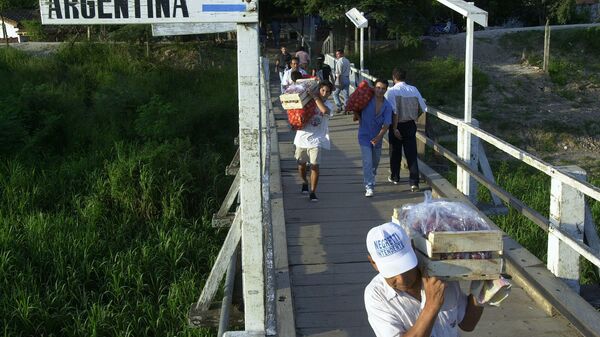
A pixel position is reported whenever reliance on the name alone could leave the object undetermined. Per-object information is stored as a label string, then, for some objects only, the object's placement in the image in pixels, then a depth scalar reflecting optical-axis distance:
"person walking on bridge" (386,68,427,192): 8.84
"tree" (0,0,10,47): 32.17
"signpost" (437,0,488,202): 7.39
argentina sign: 3.84
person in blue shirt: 8.60
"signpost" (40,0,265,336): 3.85
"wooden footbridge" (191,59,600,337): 5.14
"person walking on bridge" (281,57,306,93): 13.46
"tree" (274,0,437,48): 30.64
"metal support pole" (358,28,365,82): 17.16
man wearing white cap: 3.11
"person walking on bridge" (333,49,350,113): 16.23
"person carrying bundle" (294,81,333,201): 8.53
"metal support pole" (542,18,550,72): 31.77
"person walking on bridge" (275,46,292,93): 18.14
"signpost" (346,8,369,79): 16.50
